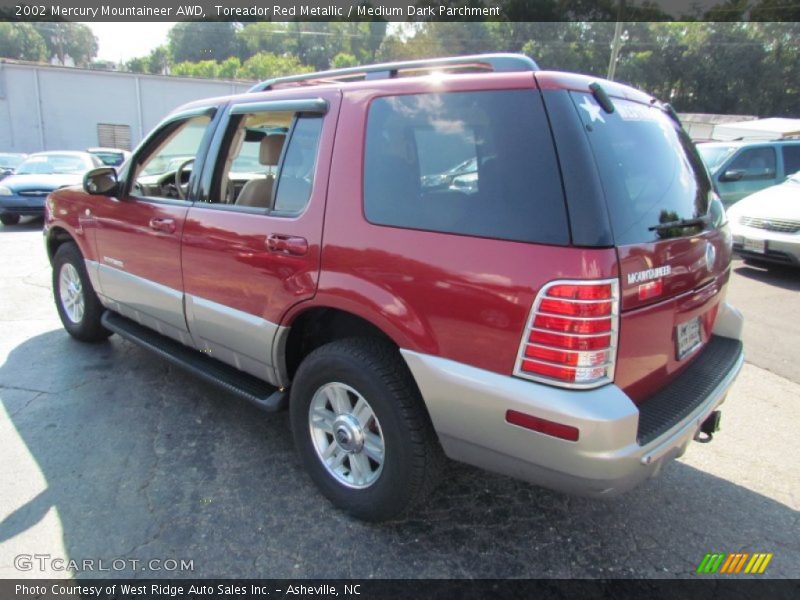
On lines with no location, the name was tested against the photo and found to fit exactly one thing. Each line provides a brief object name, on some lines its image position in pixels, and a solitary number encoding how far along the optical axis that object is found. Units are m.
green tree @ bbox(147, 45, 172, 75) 79.62
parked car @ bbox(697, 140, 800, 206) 9.23
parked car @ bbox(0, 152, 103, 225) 10.70
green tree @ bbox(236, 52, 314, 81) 54.44
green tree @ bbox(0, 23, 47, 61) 71.06
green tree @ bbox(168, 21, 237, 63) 79.94
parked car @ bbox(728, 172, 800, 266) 6.97
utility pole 14.99
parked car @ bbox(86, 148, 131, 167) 14.75
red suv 1.82
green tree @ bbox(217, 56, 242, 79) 55.28
